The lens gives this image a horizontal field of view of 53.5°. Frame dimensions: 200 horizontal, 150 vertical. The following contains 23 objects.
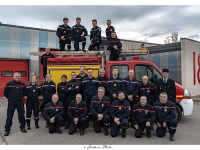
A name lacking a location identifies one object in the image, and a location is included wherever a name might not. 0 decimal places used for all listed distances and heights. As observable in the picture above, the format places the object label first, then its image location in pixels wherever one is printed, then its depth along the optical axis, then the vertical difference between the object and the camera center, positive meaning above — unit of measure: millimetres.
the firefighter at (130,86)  5551 -255
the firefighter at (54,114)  5355 -1013
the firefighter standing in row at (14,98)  5324 -554
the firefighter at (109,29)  7414 +1799
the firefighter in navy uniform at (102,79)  5817 -73
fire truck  6043 +365
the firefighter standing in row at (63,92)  6000 -451
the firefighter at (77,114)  5273 -1004
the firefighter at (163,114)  4918 -926
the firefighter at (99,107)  5297 -815
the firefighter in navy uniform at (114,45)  6629 +1035
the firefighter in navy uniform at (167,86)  5410 -253
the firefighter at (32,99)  5707 -624
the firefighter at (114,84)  5615 -199
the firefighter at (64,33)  7598 +1697
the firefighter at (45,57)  6723 +692
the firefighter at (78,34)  7480 +1645
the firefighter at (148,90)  5547 -368
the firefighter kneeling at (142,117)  4949 -1028
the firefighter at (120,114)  4988 -967
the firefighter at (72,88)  5770 -316
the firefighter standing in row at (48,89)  5922 -352
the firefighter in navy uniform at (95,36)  7402 +1541
